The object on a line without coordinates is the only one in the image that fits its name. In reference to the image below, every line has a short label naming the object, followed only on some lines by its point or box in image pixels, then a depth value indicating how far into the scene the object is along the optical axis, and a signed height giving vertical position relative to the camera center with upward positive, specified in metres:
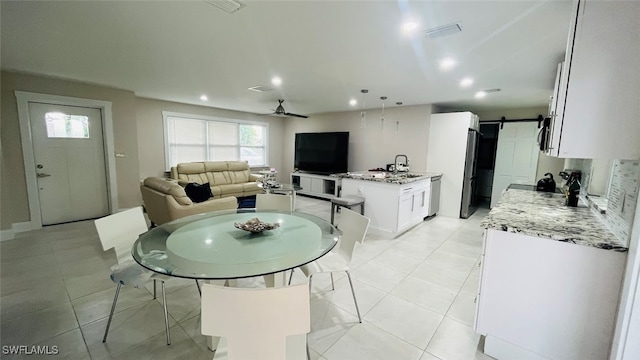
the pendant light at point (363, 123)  6.03 +0.78
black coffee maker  2.18 -0.27
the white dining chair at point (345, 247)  1.92 -0.81
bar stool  3.81 -0.74
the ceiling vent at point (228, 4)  1.70 +1.03
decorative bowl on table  1.80 -0.56
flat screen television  6.47 +0.04
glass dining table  1.34 -0.63
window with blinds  5.84 +0.31
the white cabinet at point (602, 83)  1.18 +0.39
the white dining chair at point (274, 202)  2.94 -0.60
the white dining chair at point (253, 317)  0.96 -0.65
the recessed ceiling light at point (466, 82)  3.38 +1.07
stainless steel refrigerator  4.84 -0.31
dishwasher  4.86 -0.80
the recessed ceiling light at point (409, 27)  1.93 +1.03
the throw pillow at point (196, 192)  3.78 -0.64
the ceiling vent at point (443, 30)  1.95 +1.03
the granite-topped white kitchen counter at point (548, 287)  1.32 -0.74
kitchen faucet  4.93 -0.13
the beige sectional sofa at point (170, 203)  3.30 -0.75
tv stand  6.54 -0.85
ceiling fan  5.06 +0.85
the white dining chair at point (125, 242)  1.69 -0.74
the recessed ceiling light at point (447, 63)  2.70 +1.05
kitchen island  3.76 -0.67
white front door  3.93 -0.25
